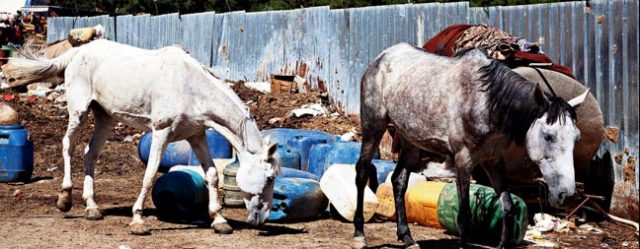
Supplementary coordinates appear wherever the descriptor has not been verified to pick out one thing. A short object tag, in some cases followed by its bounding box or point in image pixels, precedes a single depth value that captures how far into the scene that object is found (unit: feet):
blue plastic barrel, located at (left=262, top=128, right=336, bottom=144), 37.50
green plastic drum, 25.96
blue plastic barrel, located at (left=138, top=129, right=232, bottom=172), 38.73
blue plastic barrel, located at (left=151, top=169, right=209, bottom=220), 30.35
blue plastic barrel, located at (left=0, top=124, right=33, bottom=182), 37.27
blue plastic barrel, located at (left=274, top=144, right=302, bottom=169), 35.83
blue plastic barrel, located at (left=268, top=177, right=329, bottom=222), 29.89
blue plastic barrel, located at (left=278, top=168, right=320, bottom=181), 32.78
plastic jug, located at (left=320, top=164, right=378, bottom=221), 29.66
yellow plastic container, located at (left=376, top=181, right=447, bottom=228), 28.86
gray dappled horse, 21.30
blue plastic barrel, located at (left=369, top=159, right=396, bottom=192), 32.01
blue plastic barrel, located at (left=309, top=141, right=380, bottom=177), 33.63
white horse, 27.04
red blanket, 30.53
